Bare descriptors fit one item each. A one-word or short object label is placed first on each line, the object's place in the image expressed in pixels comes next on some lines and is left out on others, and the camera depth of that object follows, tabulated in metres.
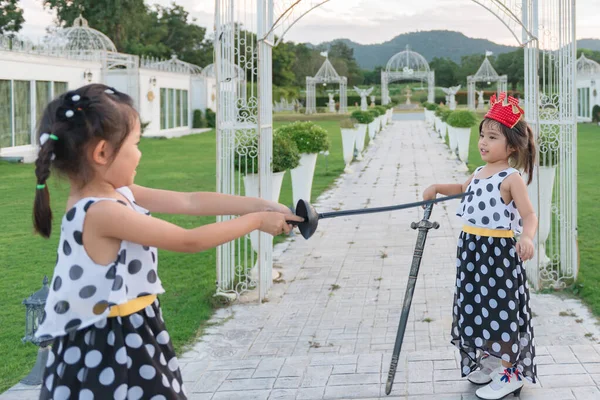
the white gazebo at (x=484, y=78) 44.78
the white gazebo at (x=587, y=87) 30.94
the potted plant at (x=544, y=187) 5.87
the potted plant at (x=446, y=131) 18.14
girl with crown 3.40
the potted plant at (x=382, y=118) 29.45
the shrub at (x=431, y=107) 32.29
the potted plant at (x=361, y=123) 18.17
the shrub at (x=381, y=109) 28.99
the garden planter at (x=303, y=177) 9.41
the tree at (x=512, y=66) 59.12
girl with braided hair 2.00
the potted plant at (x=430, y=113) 32.24
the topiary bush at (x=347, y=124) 16.17
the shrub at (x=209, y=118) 33.83
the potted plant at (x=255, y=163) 5.84
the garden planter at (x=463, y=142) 15.91
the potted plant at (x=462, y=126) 15.95
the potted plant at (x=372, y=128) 23.11
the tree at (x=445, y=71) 71.06
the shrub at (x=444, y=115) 21.34
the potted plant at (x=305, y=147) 9.45
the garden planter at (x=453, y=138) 17.57
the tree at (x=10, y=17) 36.22
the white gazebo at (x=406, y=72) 50.62
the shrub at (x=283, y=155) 6.84
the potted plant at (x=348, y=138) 15.69
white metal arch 5.67
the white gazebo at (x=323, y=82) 45.41
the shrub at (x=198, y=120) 32.91
